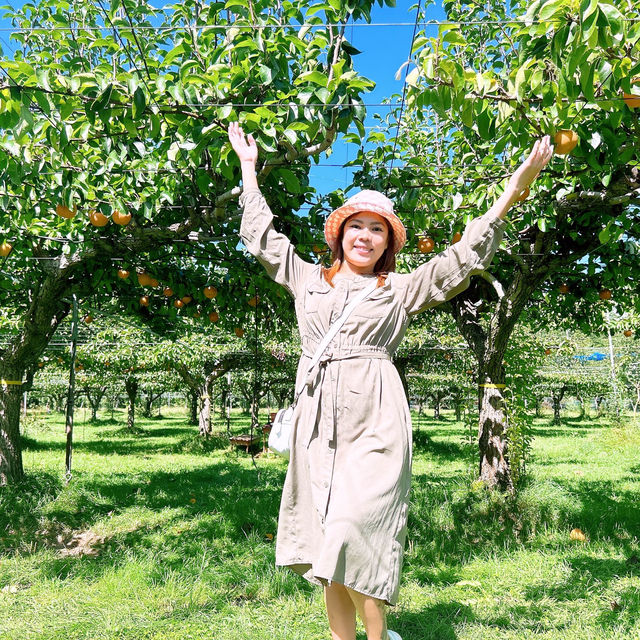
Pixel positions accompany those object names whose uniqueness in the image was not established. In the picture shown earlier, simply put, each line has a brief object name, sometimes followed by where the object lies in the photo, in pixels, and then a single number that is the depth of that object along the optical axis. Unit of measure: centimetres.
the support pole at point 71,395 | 543
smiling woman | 147
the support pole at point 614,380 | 1310
